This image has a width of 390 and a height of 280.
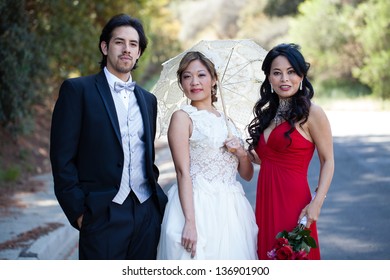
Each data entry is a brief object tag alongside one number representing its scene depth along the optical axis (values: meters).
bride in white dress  4.30
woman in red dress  4.39
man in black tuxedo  4.18
